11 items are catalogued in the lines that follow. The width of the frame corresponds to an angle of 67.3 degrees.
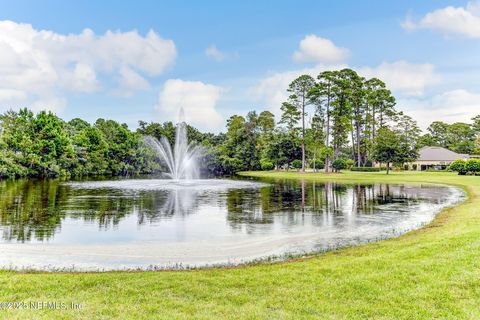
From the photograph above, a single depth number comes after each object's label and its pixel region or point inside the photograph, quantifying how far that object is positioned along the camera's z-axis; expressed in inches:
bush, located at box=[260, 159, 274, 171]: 2785.4
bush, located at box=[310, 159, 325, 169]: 2704.5
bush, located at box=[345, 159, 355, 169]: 2911.9
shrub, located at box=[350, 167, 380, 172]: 2260.1
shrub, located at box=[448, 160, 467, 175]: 1748.3
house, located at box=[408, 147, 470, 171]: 2804.6
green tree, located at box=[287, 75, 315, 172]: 2285.9
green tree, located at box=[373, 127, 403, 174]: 1963.6
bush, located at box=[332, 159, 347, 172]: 2215.8
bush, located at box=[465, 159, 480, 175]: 1677.5
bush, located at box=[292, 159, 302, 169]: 2668.3
